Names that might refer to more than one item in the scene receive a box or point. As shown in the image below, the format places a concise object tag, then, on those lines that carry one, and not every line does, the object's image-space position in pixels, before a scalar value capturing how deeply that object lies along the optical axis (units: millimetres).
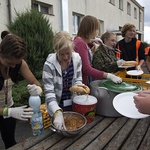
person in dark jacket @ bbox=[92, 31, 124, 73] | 2146
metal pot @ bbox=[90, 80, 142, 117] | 1541
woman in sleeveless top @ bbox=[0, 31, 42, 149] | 1279
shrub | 4134
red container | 1379
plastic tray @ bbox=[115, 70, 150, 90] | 2130
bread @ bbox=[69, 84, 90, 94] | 1354
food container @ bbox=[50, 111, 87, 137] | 1162
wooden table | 1139
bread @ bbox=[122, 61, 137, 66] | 2337
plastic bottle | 1219
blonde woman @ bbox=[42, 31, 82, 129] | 1411
